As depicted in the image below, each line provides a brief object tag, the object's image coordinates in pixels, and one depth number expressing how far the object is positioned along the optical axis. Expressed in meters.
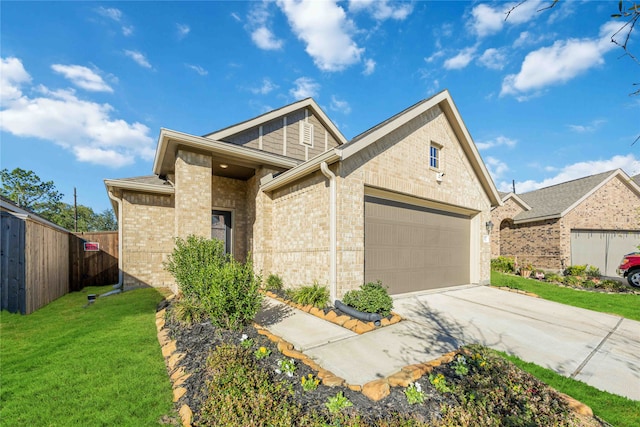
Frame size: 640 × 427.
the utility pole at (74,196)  30.41
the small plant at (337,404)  2.60
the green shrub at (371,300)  5.38
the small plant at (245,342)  3.86
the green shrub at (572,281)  10.95
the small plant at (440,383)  3.00
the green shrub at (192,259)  5.54
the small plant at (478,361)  3.54
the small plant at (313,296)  5.95
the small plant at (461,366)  3.37
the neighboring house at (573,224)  12.80
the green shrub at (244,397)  2.49
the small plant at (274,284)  7.89
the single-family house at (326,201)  6.36
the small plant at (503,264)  14.24
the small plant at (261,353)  3.62
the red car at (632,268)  10.48
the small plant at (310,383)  2.97
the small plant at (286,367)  3.26
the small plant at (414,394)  2.78
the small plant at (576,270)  12.35
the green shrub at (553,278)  11.70
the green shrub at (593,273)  12.12
